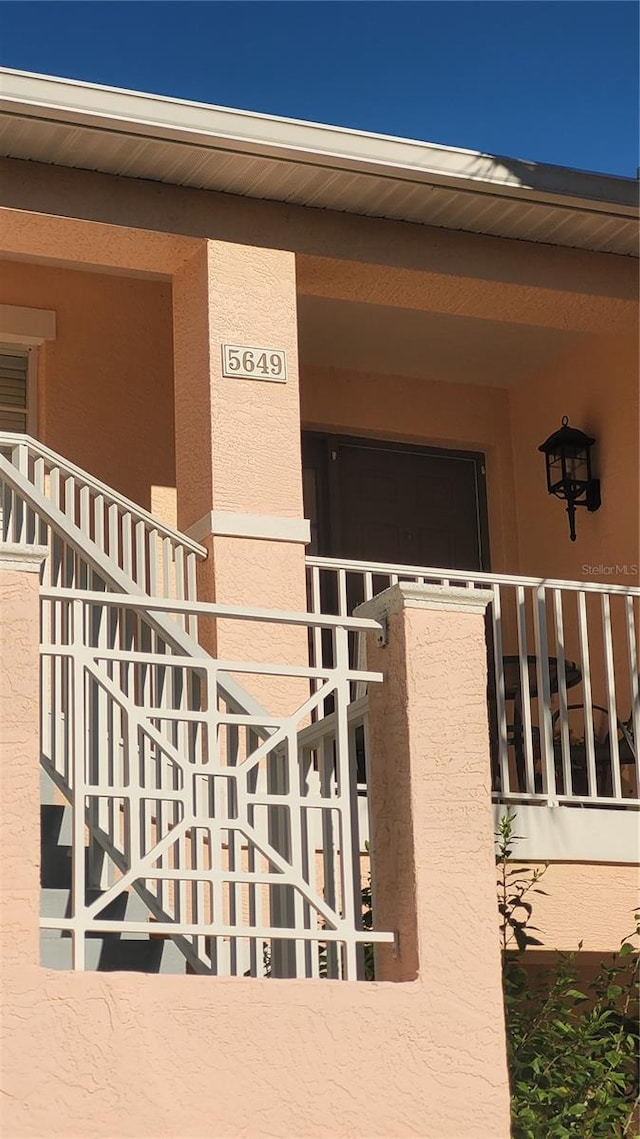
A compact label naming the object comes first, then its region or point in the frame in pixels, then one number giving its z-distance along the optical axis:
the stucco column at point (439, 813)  4.91
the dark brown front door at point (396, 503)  10.95
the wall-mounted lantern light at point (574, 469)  10.42
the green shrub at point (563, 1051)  6.26
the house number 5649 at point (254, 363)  8.12
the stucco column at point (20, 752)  4.41
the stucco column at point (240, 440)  7.88
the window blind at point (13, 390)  9.74
